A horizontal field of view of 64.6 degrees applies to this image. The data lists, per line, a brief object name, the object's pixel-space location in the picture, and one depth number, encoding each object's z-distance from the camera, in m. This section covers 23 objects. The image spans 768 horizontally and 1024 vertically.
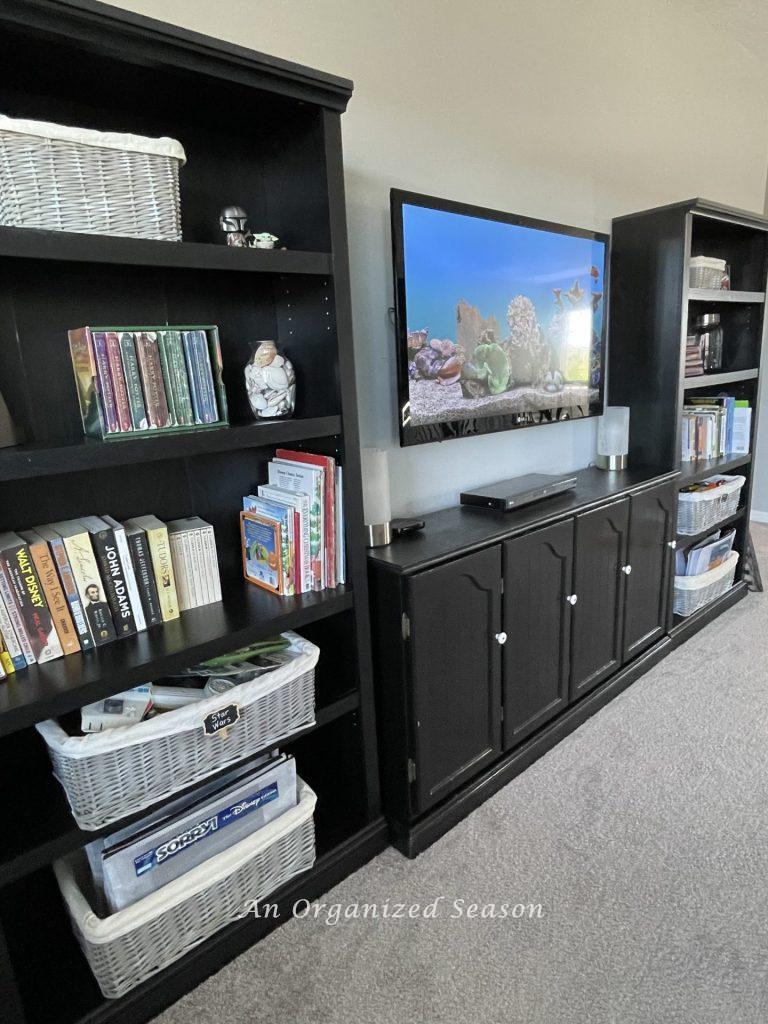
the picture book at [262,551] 1.43
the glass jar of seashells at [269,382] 1.36
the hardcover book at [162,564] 1.26
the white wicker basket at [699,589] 2.67
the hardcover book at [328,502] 1.40
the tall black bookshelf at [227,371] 1.05
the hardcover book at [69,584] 1.13
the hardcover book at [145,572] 1.22
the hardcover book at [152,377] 1.15
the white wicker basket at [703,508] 2.62
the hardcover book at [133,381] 1.13
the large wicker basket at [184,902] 1.17
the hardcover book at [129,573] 1.20
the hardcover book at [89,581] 1.15
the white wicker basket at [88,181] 0.97
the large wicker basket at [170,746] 1.10
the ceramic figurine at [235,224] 1.28
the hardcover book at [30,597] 1.09
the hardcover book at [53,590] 1.11
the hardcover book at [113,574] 1.18
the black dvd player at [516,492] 1.92
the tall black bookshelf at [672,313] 2.33
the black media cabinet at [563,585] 1.56
